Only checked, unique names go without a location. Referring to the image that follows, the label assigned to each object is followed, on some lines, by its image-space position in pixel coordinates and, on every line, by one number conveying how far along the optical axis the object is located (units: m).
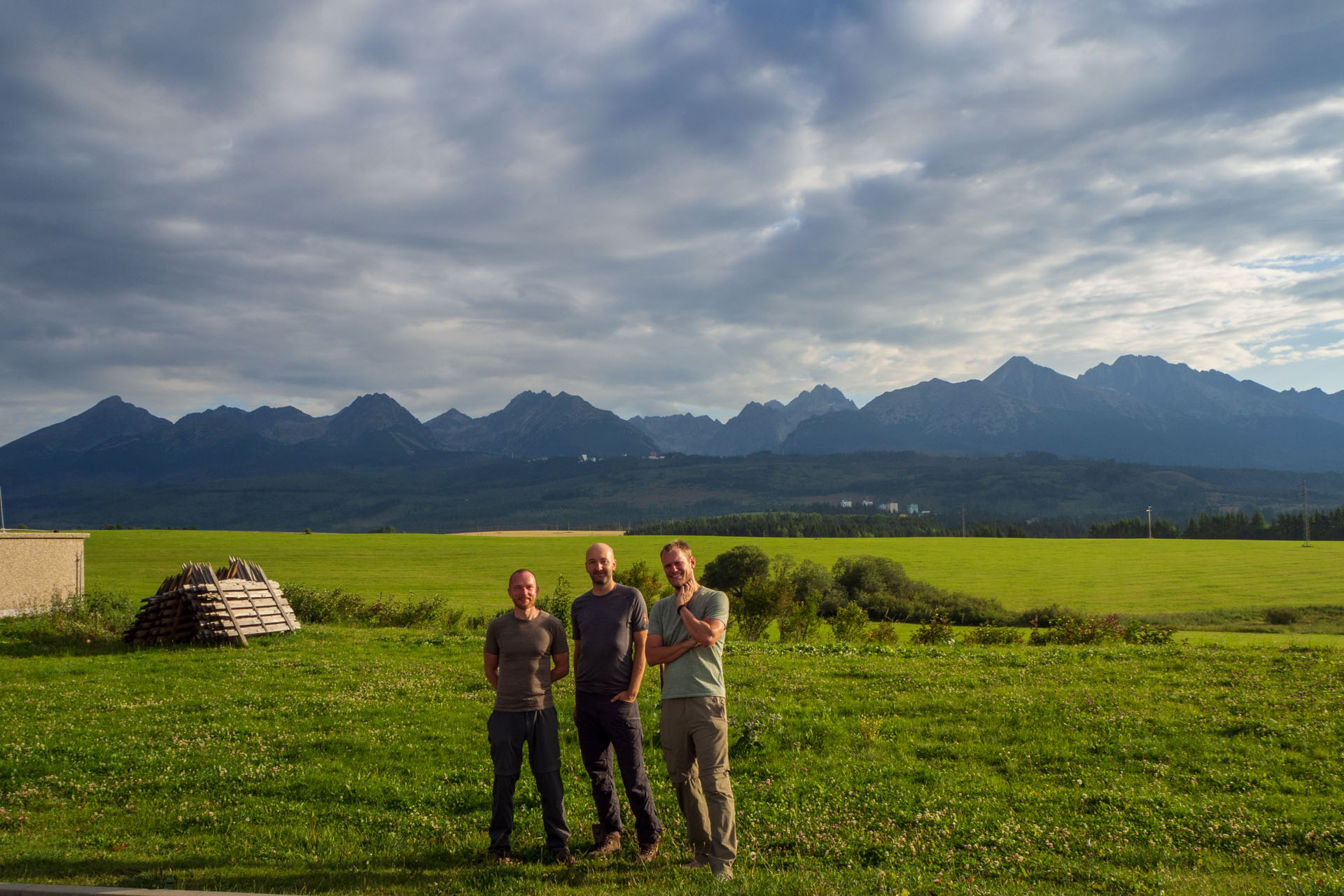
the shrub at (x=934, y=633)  35.66
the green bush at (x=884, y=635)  36.34
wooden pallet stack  23.67
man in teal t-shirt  7.66
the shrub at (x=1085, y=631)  29.73
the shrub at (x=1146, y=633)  26.53
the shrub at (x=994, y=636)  33.94
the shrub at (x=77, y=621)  24.67
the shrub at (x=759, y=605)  43.31
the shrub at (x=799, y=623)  40.16
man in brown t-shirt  8.24
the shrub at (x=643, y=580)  44.97
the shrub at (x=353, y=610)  34.66
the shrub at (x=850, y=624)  39.81
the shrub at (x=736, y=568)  66.94
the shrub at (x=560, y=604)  32.93
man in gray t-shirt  8.09
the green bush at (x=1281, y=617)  60.84
